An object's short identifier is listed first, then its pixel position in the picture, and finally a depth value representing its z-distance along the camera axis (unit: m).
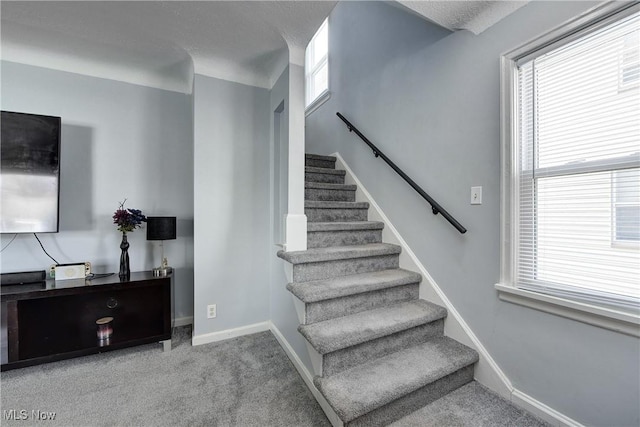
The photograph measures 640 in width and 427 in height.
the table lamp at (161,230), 2.19
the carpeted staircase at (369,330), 1.39
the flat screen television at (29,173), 1.90
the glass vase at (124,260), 2.18
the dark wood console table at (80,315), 1.80
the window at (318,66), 3.94
